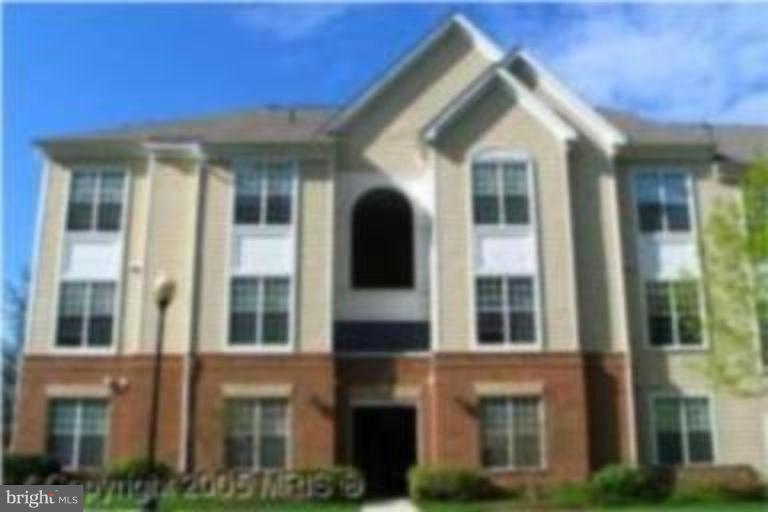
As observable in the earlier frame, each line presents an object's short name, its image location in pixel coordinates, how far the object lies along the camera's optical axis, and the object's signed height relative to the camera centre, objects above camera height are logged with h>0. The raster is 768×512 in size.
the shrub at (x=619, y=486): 26.20 -1.39
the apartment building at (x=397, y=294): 27.92 +3.66
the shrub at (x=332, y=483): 26.39 -1.34
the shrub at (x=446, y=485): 26.16 -1.36
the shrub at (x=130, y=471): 26.12 -1.02
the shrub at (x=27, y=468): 25.98 -0.95
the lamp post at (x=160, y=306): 18.44 +2.19
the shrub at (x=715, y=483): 27.20 -1.38
